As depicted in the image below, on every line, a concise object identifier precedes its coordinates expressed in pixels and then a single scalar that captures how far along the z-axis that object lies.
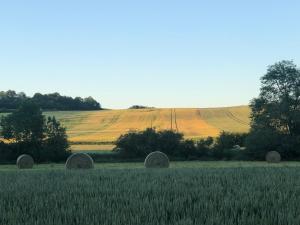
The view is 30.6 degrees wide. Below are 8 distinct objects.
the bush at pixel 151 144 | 41.72
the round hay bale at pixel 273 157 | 35.52
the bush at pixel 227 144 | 41.47
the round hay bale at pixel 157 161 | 28.00
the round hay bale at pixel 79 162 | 26.89
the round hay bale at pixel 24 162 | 31.06
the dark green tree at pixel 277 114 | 40.38
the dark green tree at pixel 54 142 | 40.25
